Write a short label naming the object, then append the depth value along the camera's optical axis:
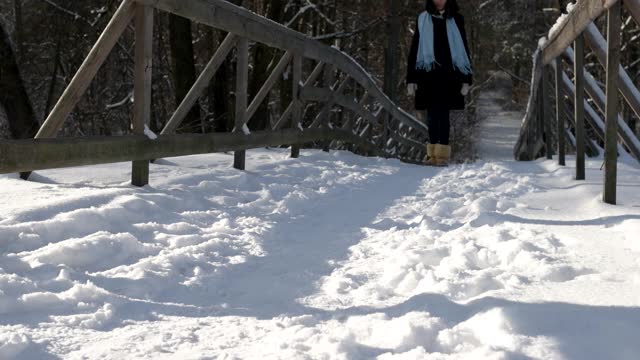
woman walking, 7.42
